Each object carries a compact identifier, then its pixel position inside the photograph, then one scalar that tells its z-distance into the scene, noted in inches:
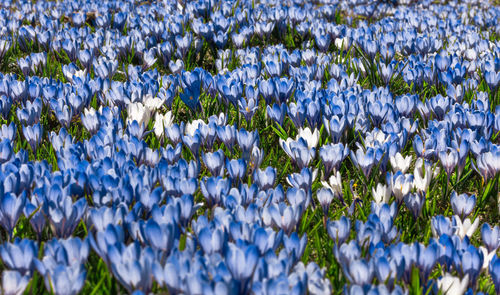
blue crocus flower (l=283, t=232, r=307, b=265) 73.8
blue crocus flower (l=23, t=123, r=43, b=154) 108.8
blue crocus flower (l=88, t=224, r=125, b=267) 70.6
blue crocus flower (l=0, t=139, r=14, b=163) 95.5
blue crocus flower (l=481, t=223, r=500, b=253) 78.6
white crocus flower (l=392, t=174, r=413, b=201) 93.0
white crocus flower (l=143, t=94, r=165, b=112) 127.7
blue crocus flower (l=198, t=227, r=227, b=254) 71.4
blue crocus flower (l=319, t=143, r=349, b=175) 103.3
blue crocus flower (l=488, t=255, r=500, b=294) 70.6
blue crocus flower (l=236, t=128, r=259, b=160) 107.3
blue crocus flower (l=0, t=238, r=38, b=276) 68.2
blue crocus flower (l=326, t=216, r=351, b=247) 80.5
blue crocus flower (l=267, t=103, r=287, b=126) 123.2
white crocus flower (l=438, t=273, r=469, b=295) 69.3
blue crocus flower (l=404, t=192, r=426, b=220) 90.4
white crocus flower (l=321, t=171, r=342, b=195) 97.1
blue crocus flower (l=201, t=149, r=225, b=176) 98.9
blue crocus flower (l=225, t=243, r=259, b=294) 65.8
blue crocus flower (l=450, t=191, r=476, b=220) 88.4
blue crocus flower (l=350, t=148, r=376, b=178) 102.0
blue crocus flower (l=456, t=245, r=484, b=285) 71.6
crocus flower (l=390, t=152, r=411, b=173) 102.2
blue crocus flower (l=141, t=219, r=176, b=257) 71.1
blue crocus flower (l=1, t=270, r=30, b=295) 64.1
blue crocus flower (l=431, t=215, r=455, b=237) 80.5
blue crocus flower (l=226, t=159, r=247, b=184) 96.0
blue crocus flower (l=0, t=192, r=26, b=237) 78.0
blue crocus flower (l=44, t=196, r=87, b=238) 78.2
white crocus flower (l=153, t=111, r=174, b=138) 116.0
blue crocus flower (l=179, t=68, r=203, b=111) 132.0
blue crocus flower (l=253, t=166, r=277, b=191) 92.9
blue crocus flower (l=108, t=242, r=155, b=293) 65.9
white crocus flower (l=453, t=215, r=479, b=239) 81.7
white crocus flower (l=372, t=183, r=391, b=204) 92.9
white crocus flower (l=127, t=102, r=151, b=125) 121.8
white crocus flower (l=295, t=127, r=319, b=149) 112.0
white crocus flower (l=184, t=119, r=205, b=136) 112.8
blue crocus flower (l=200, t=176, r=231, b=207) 87.6
